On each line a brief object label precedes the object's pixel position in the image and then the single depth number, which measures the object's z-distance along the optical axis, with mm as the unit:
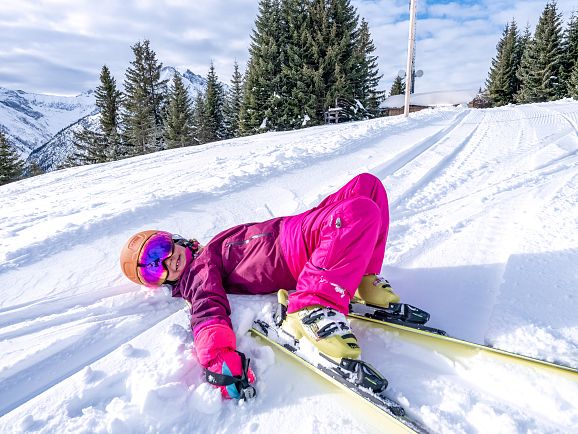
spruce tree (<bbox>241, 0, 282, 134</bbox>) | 23578
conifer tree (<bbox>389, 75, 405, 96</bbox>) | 46572
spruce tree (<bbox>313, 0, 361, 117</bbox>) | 23281
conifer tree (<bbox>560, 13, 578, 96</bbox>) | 29625
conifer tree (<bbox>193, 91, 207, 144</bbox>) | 31766
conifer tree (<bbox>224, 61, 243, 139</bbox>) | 32594
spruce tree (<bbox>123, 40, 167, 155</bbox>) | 27328
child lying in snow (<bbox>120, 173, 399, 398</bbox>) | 1665
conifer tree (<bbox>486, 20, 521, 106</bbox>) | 35750
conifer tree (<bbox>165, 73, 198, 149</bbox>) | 28703
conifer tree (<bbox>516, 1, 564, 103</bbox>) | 29719
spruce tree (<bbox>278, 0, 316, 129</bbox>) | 23203
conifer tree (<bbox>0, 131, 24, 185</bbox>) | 27094
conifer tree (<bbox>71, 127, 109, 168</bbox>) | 27547
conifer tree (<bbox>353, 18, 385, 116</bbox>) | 24783
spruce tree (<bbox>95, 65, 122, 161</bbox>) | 27734
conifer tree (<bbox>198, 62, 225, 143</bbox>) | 31766
